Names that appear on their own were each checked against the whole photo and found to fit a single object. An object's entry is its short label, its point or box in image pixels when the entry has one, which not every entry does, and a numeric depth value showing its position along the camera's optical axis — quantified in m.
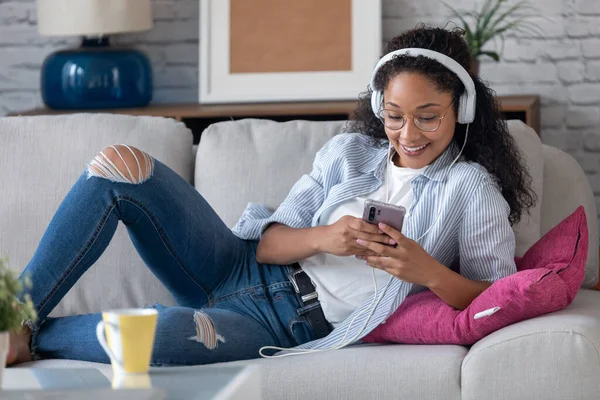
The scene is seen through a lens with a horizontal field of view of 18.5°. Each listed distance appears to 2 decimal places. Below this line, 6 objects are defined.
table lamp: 4.22
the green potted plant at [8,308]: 2.57
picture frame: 4.34
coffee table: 2.63
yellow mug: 2.63
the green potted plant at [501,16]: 4.36
